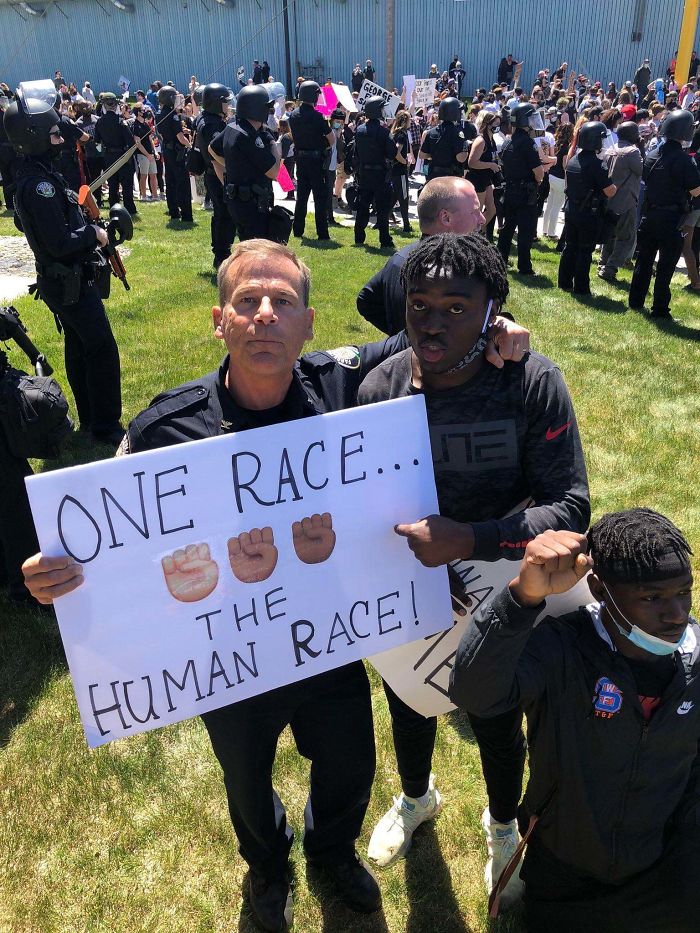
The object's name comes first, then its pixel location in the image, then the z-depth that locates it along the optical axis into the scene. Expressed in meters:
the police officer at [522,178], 9.05
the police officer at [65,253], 4.30
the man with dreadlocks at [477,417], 1.82
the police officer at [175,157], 12.52
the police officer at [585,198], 8.12
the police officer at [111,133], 12.03
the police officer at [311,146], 10.60
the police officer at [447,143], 10.20
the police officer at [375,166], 10.52
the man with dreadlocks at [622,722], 1.79
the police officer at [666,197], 7.39
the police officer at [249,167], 8.09
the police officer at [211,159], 9.16
